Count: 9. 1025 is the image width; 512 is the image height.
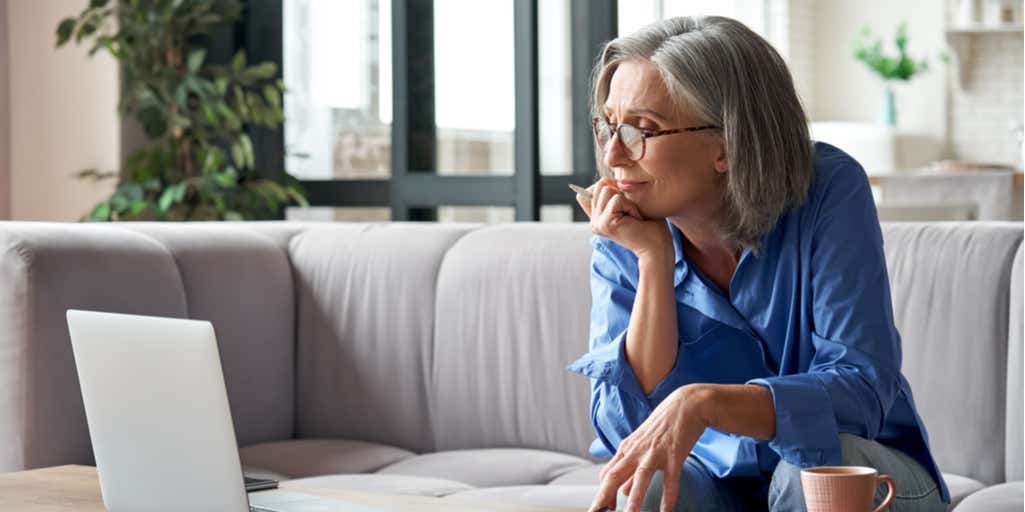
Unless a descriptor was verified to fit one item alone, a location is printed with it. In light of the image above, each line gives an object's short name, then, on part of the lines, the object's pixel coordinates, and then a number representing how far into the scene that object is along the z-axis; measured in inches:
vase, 347.3
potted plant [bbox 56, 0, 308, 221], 164.7
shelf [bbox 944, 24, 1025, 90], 336.8
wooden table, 62.0
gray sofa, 98.5
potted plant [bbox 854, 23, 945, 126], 343.6
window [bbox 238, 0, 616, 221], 156.9
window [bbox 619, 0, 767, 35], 180.5
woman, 66.4
